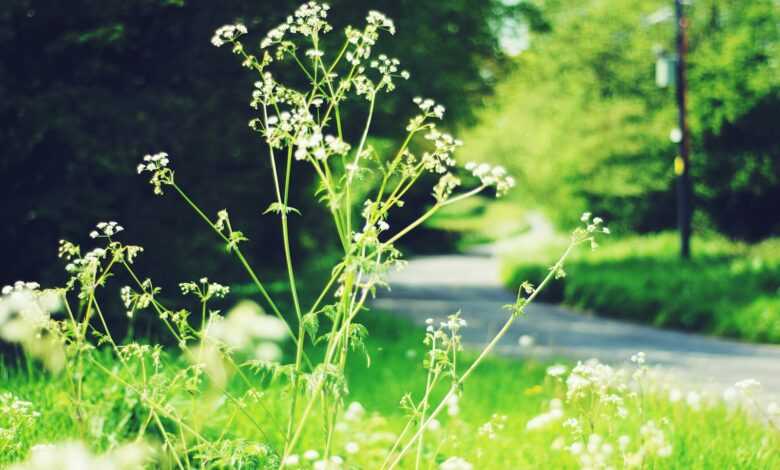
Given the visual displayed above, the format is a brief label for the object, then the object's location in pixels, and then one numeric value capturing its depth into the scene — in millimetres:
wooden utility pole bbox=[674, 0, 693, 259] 16922
